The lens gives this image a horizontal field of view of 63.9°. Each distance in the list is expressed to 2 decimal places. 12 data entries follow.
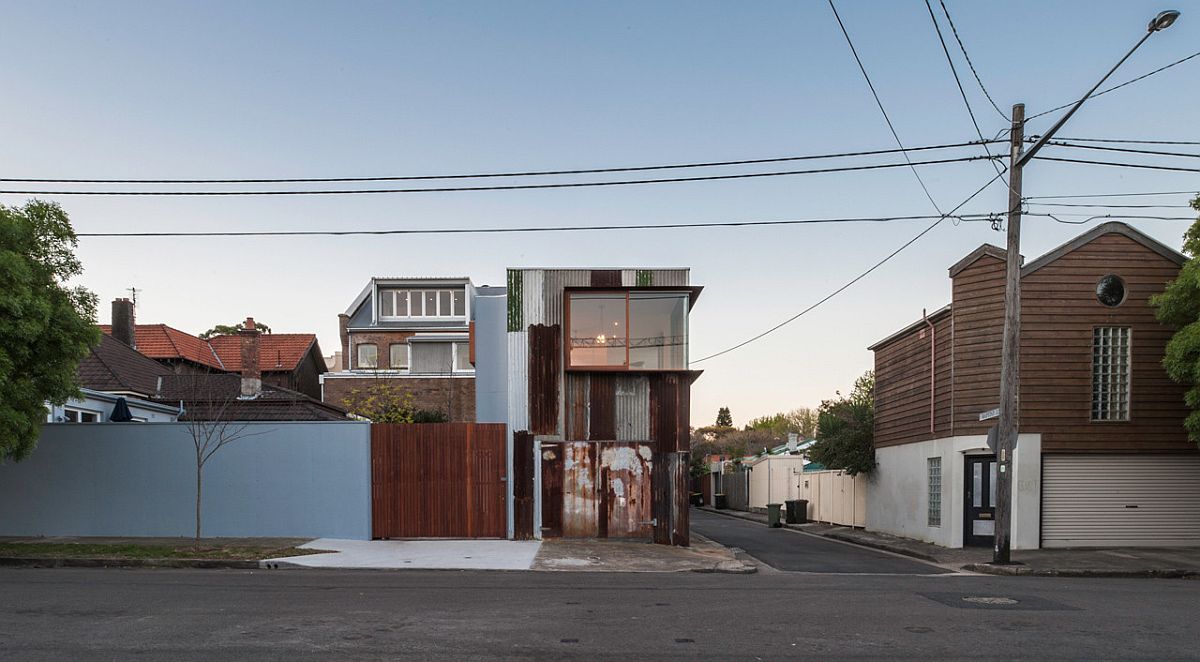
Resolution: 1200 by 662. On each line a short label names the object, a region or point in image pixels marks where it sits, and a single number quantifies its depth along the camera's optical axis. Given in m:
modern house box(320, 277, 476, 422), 52.78
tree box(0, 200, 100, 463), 15.87
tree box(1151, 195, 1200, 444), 18.62
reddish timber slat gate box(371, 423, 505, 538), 20.20
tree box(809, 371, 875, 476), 29.97
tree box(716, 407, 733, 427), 123.81
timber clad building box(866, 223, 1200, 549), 21.45
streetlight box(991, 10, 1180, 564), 18.23
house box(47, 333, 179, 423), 23.69
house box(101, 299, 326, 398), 48.69
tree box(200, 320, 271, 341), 82.44
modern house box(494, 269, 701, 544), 20.31
